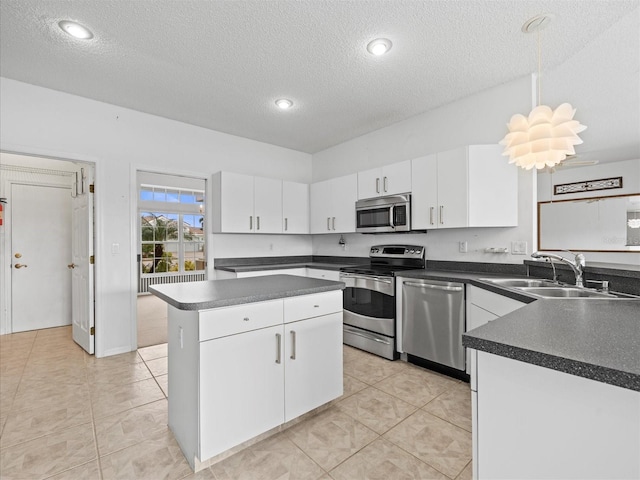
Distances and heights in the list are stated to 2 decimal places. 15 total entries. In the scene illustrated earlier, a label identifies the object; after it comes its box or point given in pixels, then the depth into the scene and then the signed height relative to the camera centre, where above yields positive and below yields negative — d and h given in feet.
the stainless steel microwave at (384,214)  11.19 +0.94
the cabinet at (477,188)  9.29 +1.53
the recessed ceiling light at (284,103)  10.71 +4.72
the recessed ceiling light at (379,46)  7.49 +4.70
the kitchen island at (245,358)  5.26 -2.24
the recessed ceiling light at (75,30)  6.88 +4.72
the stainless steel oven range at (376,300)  10.36 -2.12
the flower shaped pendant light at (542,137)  5.64 +1.87
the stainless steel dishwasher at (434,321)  8.70 -2.40
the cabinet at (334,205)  13.29 +1.55
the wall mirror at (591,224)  14.78 +0.69
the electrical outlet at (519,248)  9.25 -0.28
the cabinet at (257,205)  12.85 +1.53
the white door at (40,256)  13.35 -0.70
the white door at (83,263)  10.80 -0.85
